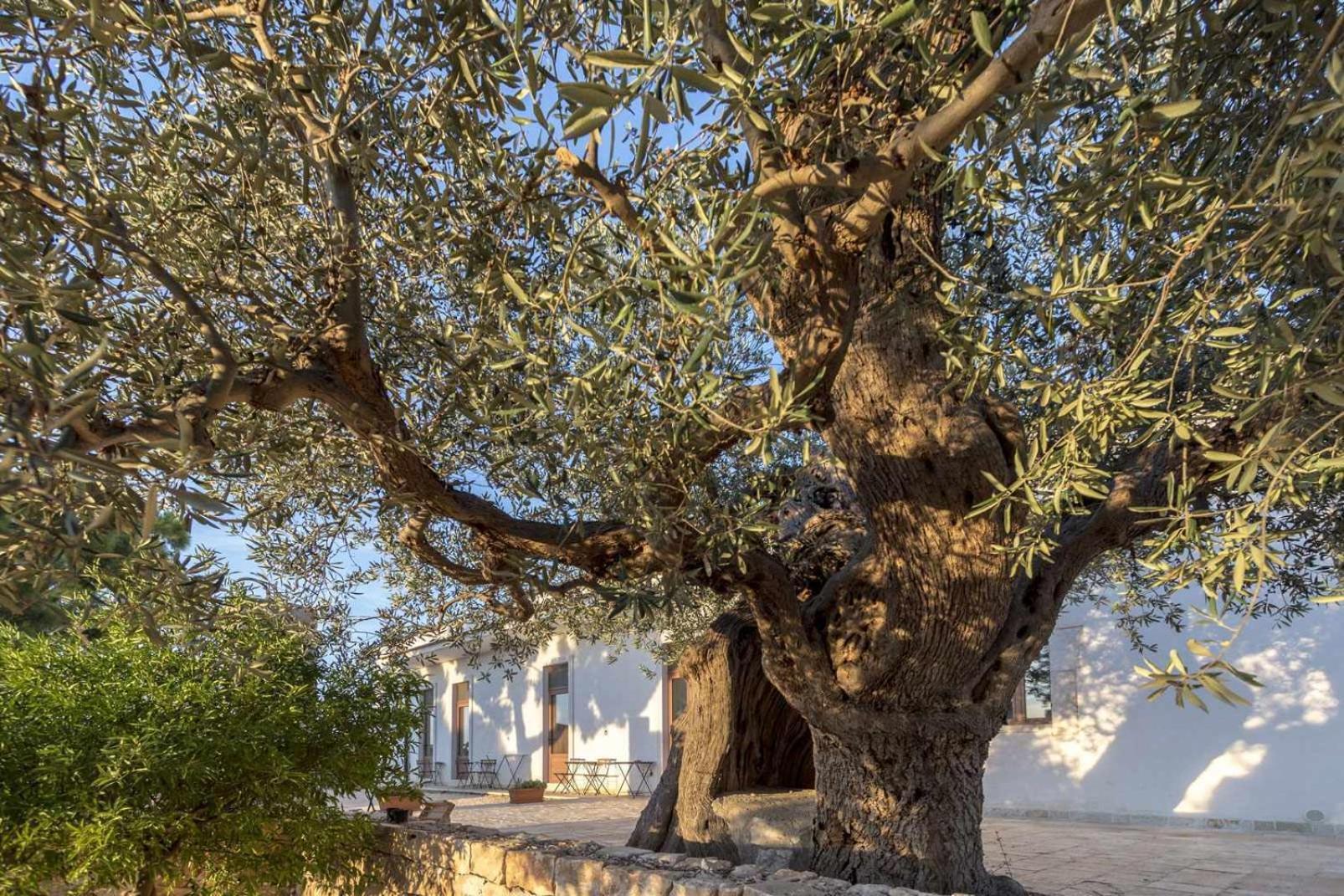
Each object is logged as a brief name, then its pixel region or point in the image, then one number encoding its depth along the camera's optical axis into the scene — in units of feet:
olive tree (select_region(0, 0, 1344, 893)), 8.03
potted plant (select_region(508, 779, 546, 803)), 53.01
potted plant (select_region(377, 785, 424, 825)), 19.08
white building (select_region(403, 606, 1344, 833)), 34.94
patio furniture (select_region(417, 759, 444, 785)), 75.20
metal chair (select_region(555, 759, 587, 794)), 58.65
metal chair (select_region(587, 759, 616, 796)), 56.85
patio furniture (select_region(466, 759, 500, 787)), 66.03
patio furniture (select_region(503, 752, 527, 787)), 64.59
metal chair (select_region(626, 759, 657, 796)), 54.24
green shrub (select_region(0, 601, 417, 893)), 15.05
